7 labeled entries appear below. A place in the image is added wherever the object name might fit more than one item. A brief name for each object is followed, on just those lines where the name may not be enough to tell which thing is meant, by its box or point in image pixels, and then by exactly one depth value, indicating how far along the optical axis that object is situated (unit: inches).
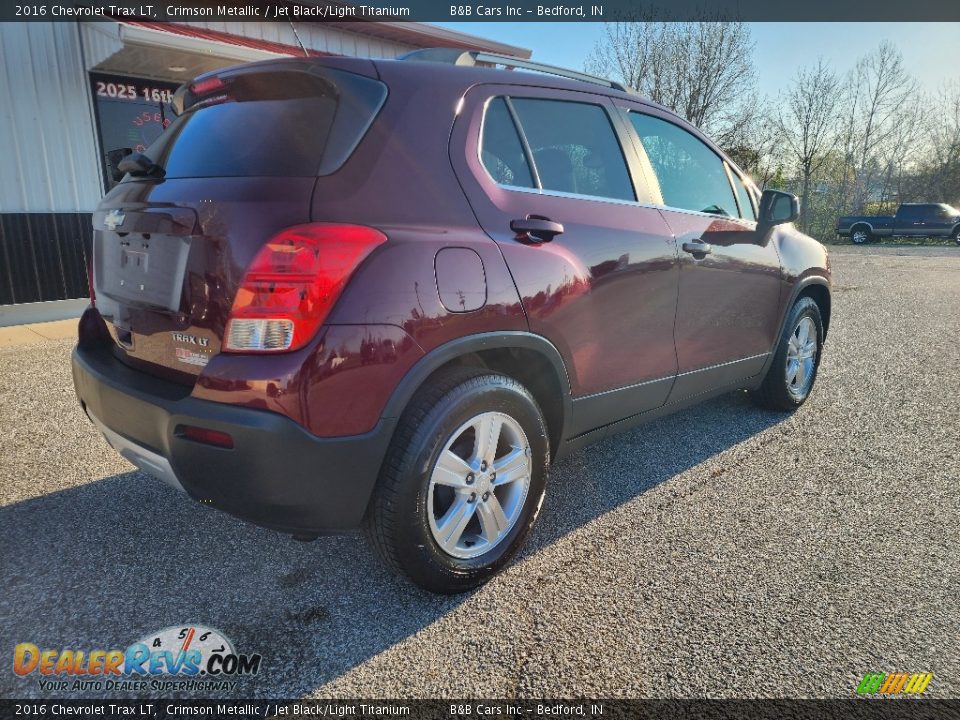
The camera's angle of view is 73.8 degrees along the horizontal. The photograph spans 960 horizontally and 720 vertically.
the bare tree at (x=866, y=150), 1592.0
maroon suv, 74.8
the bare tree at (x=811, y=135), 1473.9
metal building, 295.0
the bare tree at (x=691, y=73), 991.6
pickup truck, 1173.7
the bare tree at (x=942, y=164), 1522.4
